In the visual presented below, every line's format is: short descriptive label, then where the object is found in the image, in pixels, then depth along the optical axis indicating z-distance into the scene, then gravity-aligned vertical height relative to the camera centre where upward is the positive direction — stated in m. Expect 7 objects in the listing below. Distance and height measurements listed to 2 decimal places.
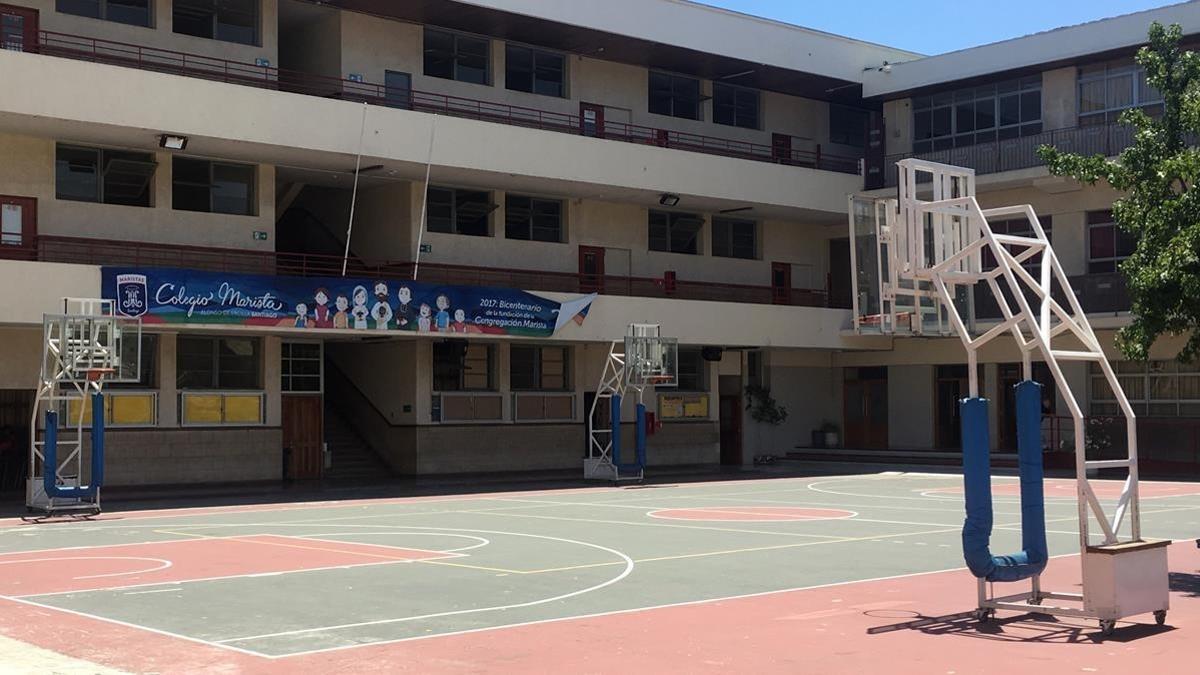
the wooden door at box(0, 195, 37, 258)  32.22 +4.17
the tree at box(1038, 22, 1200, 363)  15.97 +2.33
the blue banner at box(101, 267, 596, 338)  30.97 +2.32
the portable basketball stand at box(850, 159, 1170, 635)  12.16 +0.73
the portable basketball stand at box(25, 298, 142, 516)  26.69 +0.47
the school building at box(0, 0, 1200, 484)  33.44 +5.73
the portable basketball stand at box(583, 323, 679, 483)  38.12 +0.43
